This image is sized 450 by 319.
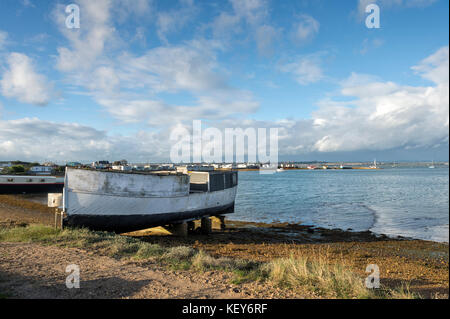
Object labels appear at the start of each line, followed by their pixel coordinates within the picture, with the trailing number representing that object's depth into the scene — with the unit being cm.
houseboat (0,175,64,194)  3344
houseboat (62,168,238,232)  1301
